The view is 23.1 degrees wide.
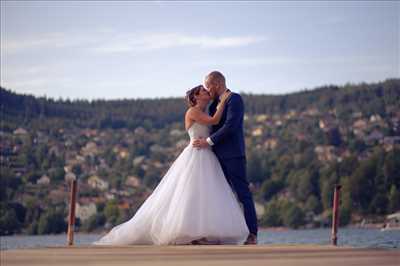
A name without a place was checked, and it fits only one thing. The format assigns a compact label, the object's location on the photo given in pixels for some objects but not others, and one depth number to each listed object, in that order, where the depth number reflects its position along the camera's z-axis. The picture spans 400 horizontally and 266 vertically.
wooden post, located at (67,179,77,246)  11.73
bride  10.78
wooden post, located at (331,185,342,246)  11.97
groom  11.09
